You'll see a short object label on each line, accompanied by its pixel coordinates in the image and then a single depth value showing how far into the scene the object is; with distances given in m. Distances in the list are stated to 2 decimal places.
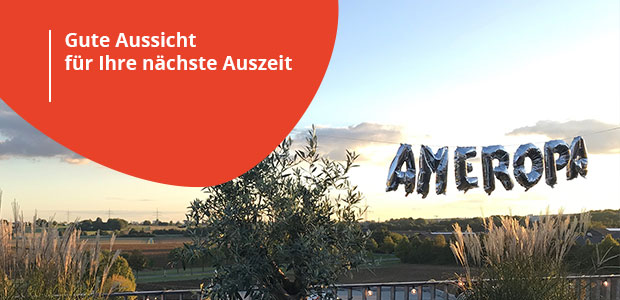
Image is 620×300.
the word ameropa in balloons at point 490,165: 10.24
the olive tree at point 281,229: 3.84
